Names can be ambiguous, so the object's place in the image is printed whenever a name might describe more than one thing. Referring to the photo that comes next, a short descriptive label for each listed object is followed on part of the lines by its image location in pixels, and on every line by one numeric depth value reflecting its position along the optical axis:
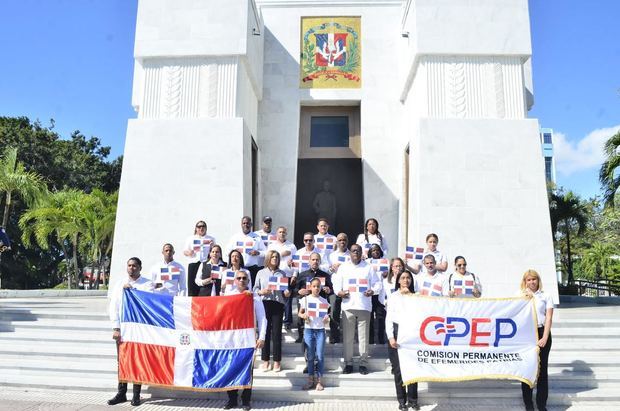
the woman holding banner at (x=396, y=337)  5.96
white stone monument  10.84
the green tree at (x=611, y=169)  12.19
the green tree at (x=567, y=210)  19.12
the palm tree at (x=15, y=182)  17.64
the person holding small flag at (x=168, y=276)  7.06
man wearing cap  8.71
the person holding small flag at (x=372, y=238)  8.40
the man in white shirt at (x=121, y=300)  6.19
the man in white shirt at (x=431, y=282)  6.75
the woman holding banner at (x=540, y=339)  5.96
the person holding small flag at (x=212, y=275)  7.12
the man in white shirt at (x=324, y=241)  8.58
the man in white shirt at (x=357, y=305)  6.73
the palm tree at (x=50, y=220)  18.95
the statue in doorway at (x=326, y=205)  14.08
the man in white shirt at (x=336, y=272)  7.57
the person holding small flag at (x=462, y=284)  6.77
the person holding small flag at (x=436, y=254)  7.60
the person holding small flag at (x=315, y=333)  6.37
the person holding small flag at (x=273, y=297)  6.80
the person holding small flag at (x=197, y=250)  8.27
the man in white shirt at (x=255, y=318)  6.02
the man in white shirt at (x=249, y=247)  8.25
